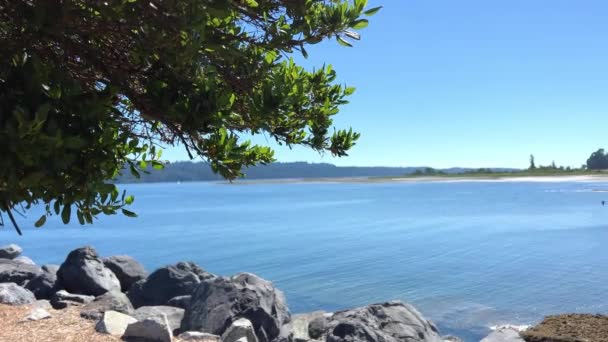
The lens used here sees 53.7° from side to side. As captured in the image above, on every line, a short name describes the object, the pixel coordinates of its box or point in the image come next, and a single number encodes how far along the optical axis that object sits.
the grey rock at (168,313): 10.07
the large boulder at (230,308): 9.73
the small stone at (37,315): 9.47
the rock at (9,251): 18.20
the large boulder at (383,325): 8.84
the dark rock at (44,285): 12.05
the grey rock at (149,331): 8.47
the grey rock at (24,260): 16.87
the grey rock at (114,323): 8.75
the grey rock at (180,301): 11.52
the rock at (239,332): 8.84
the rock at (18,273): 13.31
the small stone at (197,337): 9.02
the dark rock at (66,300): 10.57
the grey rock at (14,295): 10.47
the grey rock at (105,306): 9.71
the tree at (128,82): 3.43
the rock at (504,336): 10.52
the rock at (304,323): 11.82
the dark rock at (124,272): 13.87
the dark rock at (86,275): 12.00
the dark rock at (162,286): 12.23
